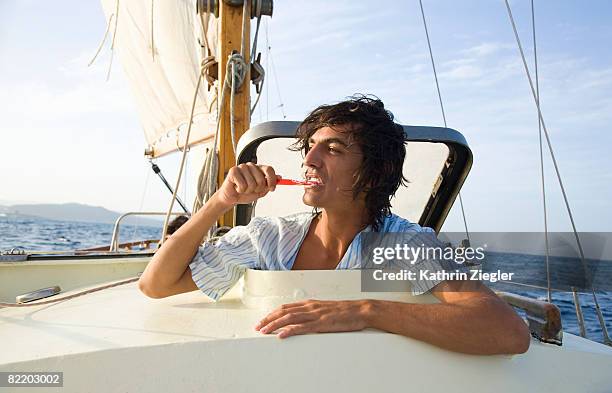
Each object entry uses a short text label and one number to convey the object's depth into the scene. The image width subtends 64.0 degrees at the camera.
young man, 1.51
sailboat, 1.17
